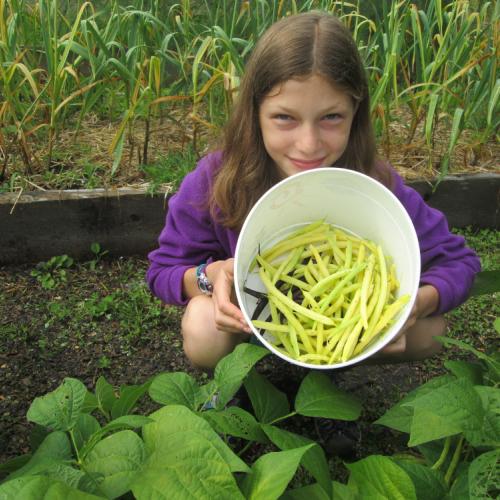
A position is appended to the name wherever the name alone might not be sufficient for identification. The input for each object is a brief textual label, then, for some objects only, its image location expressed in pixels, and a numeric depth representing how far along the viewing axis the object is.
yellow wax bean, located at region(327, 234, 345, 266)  1.05
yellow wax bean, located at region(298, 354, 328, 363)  0.92
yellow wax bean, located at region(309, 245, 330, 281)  1.02
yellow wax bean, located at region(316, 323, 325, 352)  0.93
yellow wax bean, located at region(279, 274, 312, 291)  1.02
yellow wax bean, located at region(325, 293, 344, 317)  0.98
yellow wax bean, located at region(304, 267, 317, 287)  1.04
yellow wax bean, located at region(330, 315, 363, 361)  0.91
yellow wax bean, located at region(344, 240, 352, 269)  1.03
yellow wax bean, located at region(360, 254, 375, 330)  0.92
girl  1.07
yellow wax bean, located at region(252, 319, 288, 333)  0.96
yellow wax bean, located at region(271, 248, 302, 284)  1.03
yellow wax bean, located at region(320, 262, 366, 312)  0.98
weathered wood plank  1.92
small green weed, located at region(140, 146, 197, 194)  2.01
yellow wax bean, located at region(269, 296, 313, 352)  0.95
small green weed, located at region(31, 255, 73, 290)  1.90
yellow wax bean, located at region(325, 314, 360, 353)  0.93
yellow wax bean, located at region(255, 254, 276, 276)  1.04
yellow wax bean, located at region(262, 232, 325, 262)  1.08
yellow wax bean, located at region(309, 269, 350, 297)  0.99
